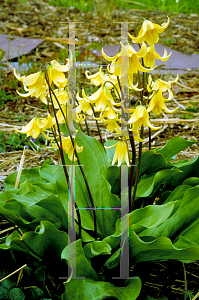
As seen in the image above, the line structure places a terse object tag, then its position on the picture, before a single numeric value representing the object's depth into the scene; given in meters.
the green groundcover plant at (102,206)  1.35
